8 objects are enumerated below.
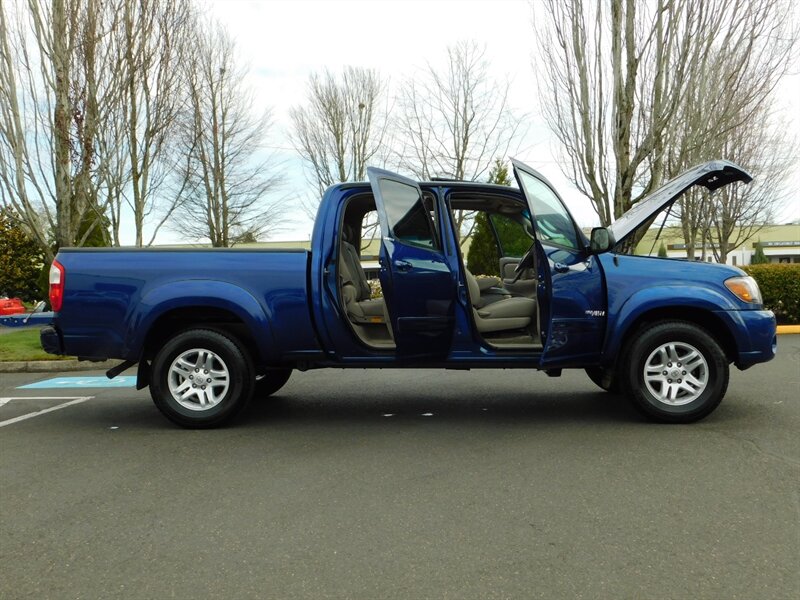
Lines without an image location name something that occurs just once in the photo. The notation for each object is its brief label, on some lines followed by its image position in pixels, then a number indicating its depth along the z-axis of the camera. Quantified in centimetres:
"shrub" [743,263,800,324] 1311
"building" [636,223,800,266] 5091
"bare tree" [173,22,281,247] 2325
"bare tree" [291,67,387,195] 2562
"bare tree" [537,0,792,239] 1207
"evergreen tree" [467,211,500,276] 1744
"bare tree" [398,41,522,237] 2255
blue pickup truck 520
